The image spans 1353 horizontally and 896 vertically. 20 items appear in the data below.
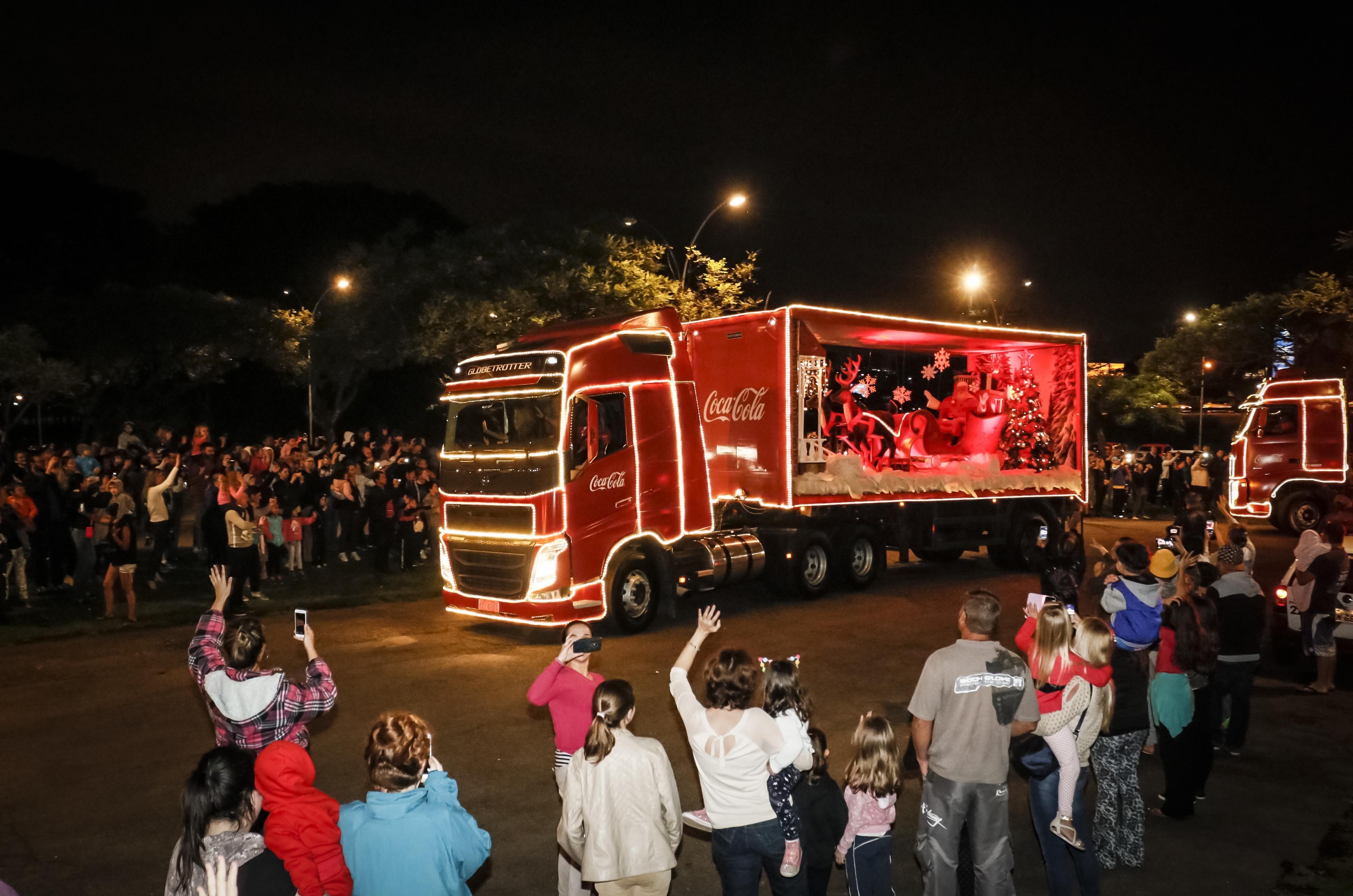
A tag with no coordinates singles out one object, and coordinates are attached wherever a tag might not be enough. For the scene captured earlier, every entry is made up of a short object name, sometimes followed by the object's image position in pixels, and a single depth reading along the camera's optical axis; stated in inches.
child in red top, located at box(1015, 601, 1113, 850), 187.3
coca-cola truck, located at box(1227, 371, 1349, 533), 853.2
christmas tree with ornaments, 654.5
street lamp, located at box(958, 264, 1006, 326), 1017.5
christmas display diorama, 564.7
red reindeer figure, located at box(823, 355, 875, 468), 576.1
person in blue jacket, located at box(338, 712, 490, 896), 133.3
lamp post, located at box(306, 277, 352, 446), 1082.7
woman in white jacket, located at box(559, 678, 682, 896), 147.7
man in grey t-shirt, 171.3
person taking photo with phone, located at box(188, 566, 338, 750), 168.6
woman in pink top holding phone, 181.8
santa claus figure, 644.7
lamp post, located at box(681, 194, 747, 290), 721.0
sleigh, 617.3
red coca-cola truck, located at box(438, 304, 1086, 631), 426.9
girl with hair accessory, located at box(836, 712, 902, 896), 167.9
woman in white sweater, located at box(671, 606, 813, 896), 155.2
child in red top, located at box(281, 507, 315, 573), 607.8
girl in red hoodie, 149.2
